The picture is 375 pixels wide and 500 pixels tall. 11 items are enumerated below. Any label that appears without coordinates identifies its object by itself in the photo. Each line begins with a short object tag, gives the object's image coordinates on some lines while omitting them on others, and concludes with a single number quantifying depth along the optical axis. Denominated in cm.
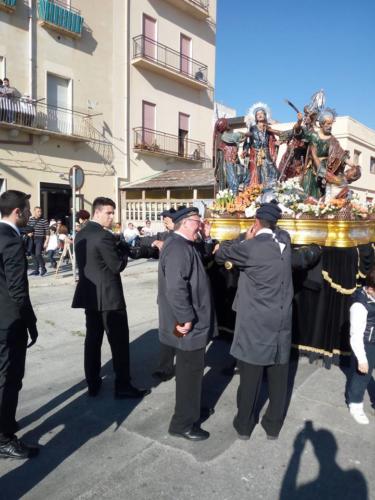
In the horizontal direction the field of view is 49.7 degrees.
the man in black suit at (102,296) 377
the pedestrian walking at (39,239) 1071
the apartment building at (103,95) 1484
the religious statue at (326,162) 580
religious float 454
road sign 1002
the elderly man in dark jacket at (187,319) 304
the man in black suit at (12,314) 283
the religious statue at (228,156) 605
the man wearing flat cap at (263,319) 313
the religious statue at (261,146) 604
